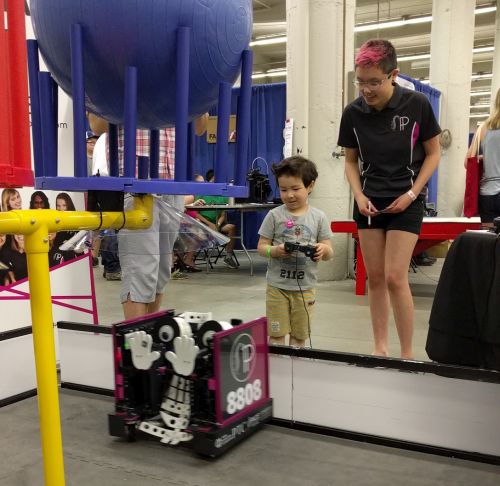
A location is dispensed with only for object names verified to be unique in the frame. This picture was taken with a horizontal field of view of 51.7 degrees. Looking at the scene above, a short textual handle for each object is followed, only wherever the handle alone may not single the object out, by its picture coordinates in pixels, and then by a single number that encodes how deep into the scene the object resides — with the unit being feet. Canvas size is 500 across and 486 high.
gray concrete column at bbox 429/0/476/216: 23.95
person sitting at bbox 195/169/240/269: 19.52
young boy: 6.86
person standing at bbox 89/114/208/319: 4.64
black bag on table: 20.33
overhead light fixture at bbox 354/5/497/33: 32.81
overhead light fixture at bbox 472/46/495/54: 39.06
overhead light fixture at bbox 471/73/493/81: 46.52
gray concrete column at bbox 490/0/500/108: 30.59
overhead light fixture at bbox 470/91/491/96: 50.51
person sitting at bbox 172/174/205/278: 18.05
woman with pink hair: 6.11
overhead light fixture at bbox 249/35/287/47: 35.93
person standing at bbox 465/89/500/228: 9.06
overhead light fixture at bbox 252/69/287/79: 44.55
